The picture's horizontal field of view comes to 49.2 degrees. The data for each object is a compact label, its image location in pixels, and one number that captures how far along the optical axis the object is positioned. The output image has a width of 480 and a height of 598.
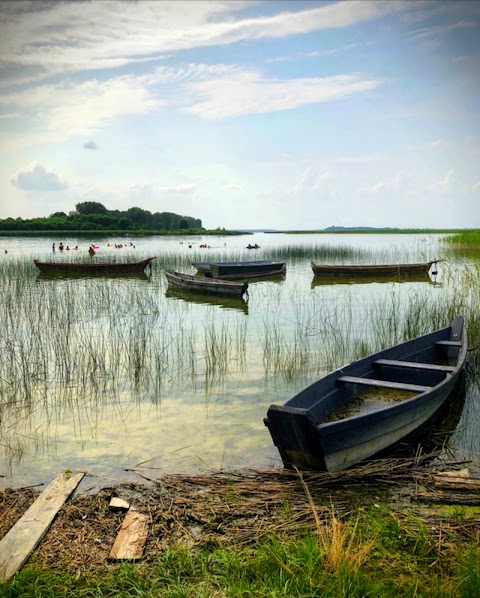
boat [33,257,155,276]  23.42
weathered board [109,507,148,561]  3.41
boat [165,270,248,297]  16.42
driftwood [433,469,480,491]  4.18
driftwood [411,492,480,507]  4.02
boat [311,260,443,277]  22.42
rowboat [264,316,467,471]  4.39
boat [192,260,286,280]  21.53
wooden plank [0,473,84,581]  3.33
